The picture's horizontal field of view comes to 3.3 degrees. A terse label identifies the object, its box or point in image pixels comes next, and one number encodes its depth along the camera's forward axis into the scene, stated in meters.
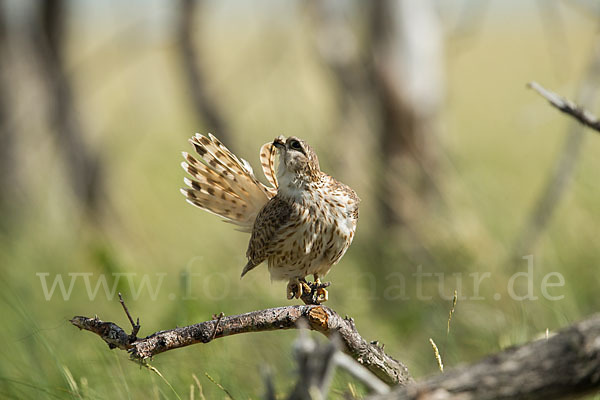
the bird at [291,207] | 11.92
